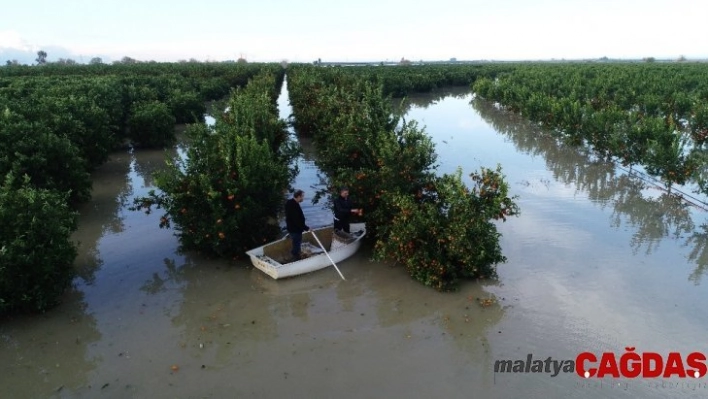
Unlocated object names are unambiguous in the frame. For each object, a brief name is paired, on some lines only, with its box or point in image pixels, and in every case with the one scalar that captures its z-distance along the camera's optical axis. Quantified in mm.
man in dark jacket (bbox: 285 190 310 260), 10203
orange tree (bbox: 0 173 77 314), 7811
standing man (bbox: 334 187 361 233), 11211
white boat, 9906
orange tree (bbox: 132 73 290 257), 10273
